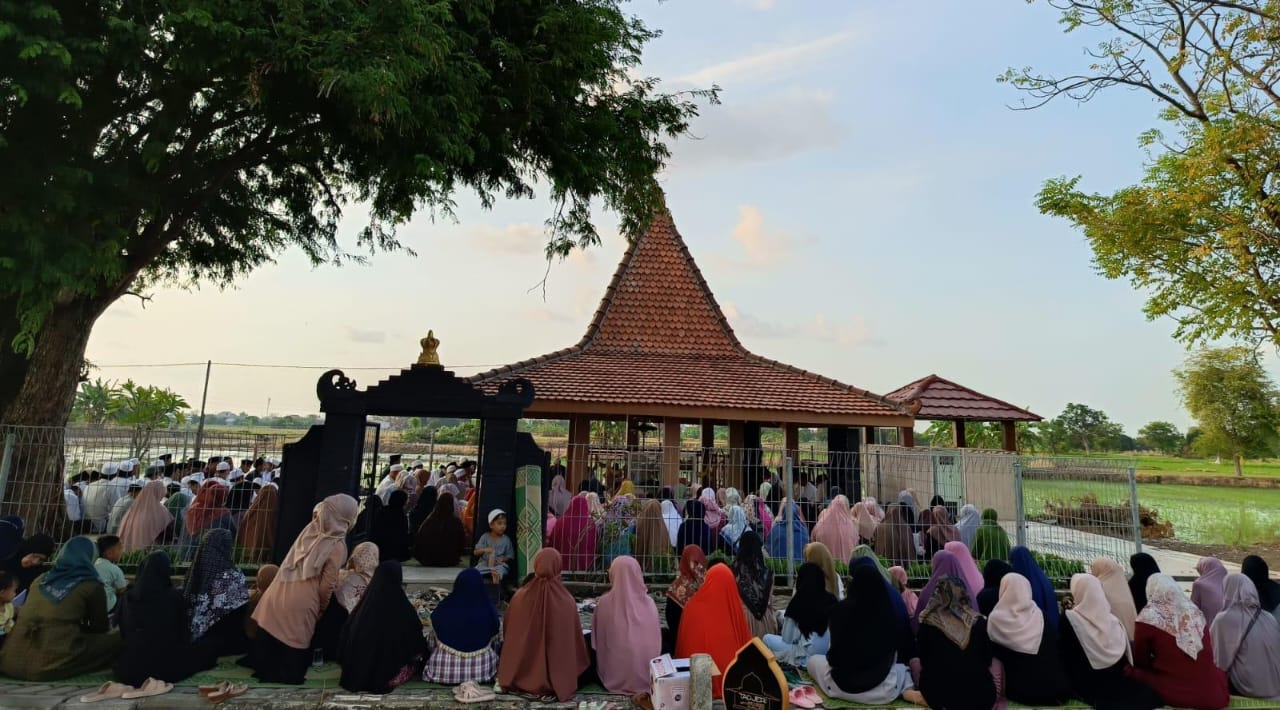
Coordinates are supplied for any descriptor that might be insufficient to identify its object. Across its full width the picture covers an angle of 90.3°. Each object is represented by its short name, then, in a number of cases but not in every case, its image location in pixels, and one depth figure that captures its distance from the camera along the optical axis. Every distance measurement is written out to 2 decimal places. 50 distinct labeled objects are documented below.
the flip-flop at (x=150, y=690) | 4.47
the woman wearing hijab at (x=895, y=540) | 8.89
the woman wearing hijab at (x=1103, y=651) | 4.61
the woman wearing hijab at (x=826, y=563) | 5.55
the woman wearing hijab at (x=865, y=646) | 4.74
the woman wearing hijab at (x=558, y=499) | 10.74
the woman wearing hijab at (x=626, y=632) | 4.92
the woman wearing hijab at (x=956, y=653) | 4.44
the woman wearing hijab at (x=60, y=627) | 4.66
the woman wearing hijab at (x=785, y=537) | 9.07
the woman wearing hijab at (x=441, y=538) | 8.80
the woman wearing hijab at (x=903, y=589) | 5.73
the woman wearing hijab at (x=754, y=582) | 5.74
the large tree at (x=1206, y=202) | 11.65
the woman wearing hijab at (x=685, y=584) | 5.63
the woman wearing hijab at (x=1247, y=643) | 4.93
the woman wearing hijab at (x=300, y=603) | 4.86
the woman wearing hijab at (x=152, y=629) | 4.60
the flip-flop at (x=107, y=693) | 4.38
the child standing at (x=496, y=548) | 7.54
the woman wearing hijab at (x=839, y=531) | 9.09
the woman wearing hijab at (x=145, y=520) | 8.67
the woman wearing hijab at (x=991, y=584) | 5.12
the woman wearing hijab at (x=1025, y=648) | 4.58
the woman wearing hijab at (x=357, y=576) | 5.33
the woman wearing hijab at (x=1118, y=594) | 5.09
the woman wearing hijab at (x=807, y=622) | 5.46
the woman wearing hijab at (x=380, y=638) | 4.70
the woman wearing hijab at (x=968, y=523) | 9.67
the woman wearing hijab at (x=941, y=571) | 5.45
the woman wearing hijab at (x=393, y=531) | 8.98
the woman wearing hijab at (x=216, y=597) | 4.98
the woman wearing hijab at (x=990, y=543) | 8.40
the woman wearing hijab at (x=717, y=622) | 4.99
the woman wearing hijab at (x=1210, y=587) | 5.33
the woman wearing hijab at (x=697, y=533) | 8.62
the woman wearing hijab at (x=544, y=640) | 4.80
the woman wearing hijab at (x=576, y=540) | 8.55
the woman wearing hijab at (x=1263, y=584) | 5.38
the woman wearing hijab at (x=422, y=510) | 10.16
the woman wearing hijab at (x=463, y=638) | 4.96
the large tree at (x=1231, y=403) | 33.53
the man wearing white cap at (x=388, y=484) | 11.82
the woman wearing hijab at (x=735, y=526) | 9.02
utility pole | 9.84
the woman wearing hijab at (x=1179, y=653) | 4.53
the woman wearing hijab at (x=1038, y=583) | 4.88
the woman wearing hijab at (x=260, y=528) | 8.56
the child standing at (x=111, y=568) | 5.56
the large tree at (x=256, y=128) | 6.40
